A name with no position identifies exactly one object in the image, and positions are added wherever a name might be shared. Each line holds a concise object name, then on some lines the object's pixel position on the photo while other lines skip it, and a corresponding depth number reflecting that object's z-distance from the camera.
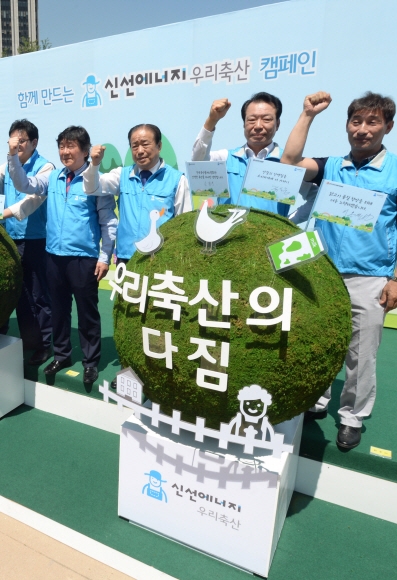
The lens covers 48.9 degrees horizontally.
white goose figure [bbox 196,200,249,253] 1.74
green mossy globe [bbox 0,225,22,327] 2.77
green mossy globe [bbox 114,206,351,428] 1.68
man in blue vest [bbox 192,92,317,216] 2.45
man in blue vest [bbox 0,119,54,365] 3.24
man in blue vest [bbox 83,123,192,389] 2.64
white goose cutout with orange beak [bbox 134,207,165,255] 1.89
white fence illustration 1.65
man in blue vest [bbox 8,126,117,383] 2.91
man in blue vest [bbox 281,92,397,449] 2.14
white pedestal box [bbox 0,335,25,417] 3.01
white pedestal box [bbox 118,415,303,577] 1.84
